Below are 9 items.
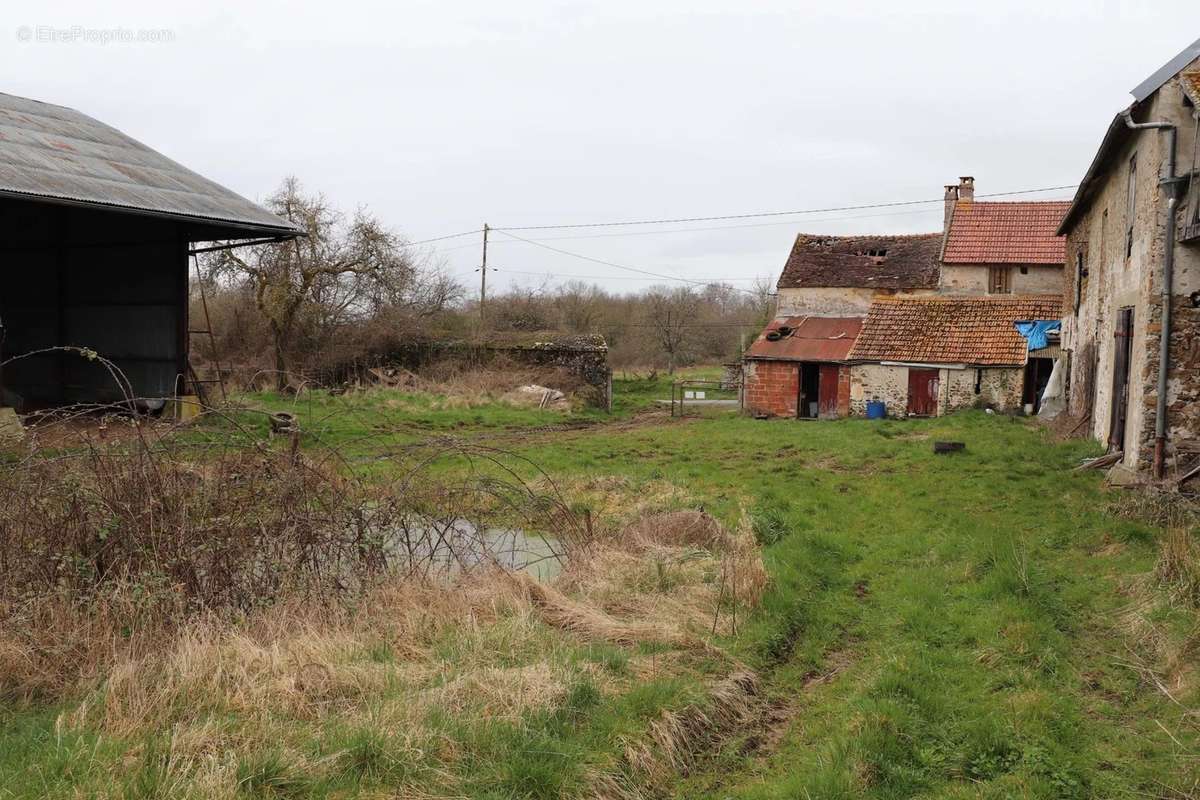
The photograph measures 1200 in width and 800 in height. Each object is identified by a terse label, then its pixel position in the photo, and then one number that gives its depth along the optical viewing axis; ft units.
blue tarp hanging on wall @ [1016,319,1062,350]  82.07
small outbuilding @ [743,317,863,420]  88.02
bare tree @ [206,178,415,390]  102.12
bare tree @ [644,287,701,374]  158.10
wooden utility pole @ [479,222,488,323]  129.08
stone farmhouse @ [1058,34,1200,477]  36.52
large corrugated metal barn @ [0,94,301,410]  61.00
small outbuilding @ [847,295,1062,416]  81.97
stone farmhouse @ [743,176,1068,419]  83.10
